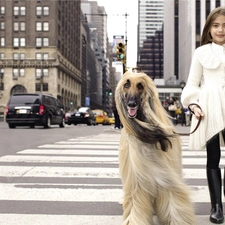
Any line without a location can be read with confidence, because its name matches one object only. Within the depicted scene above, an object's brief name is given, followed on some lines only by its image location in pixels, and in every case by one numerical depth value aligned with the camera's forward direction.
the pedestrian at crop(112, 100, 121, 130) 16.39
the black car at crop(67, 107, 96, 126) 29.98
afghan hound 2.80
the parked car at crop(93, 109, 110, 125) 38.60
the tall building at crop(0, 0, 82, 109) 80.25
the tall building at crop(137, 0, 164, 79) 172.75
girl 3.23
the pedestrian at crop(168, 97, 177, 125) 16.95
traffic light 13.52
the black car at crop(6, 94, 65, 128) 18.81
